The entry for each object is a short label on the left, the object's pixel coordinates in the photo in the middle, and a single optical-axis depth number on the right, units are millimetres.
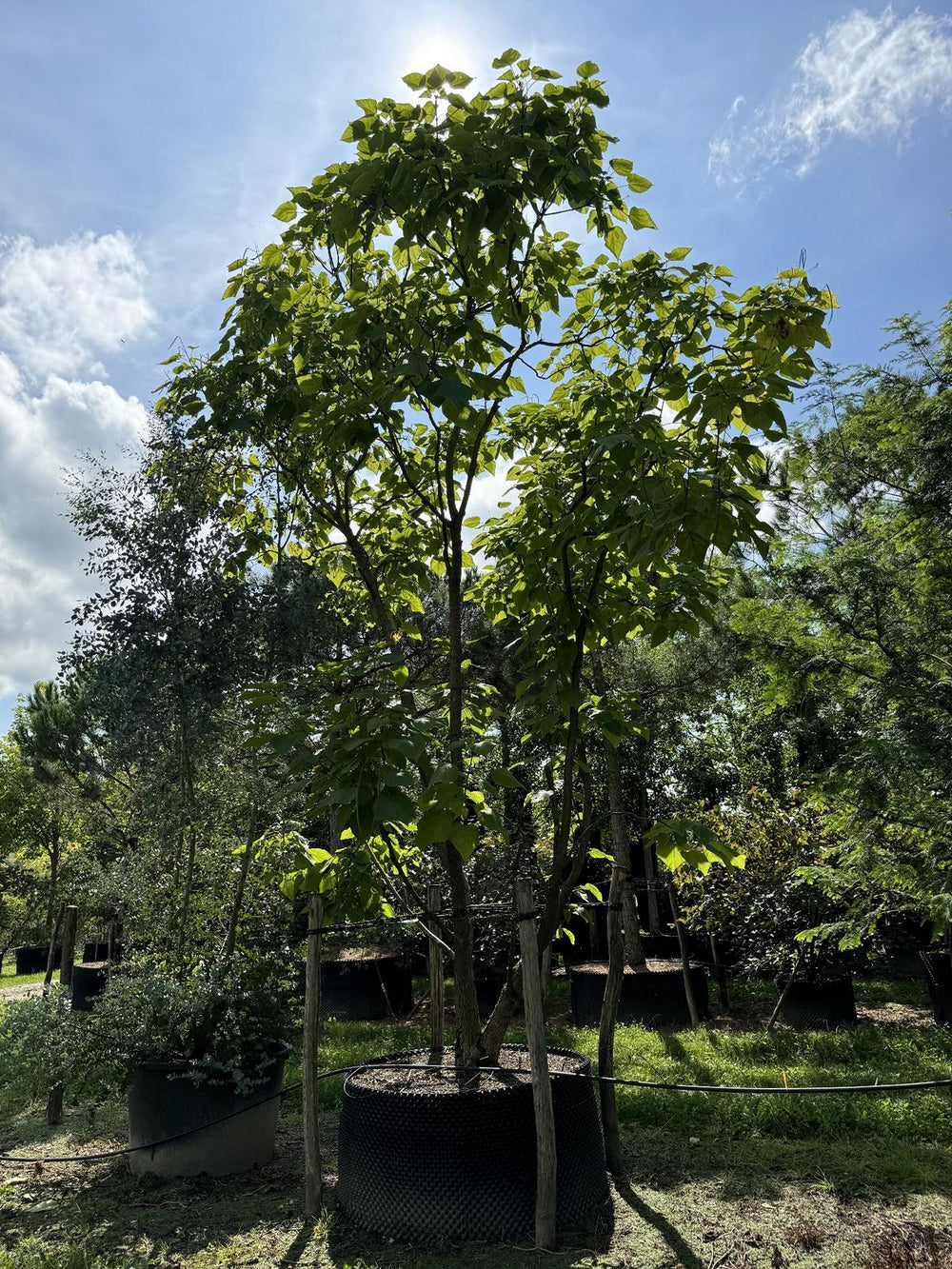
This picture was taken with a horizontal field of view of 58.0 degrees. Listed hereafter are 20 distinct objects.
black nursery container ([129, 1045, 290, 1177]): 3859
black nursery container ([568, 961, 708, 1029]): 7242
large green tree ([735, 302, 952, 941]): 4344
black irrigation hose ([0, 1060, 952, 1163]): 2357
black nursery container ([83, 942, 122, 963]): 14266
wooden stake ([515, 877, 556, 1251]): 2842
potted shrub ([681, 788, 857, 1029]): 6934
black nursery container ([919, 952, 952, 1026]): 6793
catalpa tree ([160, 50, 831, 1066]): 2223
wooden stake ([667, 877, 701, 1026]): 6918
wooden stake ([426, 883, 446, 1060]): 3875
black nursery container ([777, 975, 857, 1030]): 6945
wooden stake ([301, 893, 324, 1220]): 3307
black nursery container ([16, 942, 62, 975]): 18094
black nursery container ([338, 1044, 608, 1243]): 2912
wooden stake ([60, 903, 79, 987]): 6961
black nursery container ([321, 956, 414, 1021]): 8797
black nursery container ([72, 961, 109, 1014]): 9017
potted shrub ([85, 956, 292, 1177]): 3869
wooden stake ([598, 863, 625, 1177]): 3619
